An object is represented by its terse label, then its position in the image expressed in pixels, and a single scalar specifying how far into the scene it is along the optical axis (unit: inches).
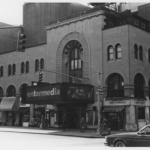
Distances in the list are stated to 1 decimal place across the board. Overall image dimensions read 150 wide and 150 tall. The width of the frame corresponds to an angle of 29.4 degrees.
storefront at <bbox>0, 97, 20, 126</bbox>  1864.5
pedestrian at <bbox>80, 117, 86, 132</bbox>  1269.7
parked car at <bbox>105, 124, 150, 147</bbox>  538.0
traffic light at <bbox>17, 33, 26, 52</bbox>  615.2
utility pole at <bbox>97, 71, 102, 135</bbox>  1139.9
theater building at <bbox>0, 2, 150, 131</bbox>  1363.2
